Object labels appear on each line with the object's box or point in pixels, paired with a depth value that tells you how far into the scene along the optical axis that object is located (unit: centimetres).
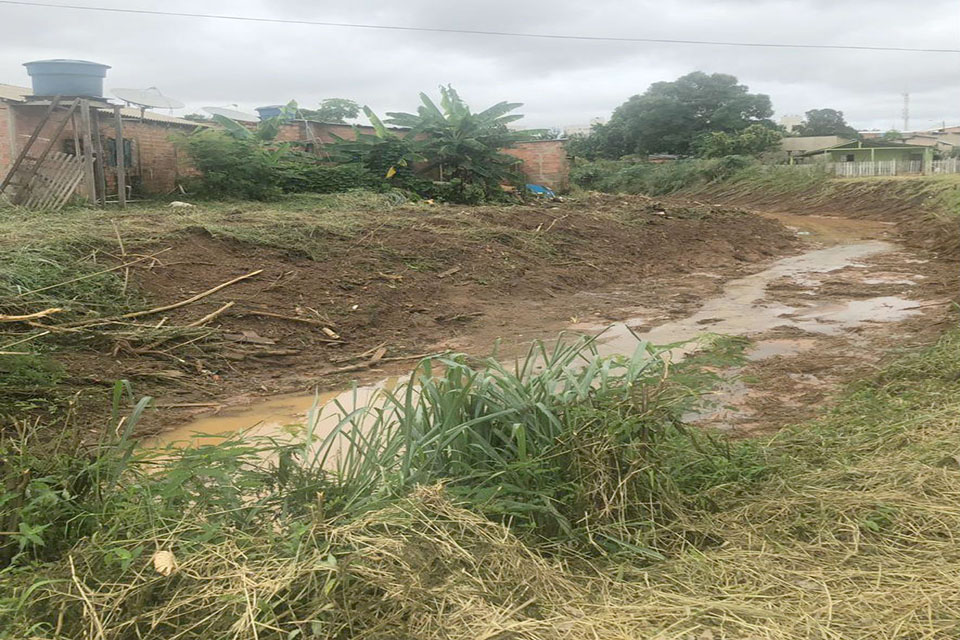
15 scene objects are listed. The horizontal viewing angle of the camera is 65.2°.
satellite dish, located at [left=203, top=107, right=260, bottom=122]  1925
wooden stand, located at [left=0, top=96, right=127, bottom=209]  1243
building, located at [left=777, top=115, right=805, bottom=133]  7041
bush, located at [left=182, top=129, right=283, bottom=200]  1463
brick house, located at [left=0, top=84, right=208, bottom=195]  1285
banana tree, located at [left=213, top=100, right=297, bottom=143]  1653
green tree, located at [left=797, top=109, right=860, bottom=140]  5828
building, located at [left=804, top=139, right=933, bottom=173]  3494
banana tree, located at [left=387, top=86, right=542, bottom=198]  1766
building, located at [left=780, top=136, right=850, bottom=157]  4016
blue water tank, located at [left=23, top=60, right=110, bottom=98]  1244
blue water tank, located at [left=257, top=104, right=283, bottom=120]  2161
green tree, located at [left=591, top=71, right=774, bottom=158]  4291
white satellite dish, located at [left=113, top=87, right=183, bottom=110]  1531
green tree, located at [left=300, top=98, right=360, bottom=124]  2955
